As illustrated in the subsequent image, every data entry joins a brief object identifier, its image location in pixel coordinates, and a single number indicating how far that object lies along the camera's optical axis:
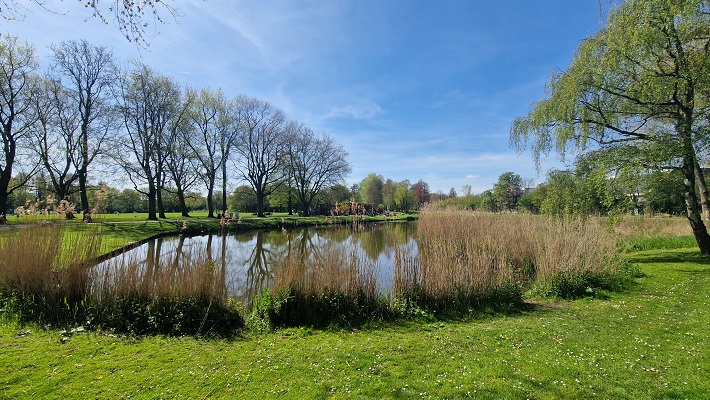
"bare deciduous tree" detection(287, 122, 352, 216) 41.31
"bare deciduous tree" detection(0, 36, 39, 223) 19.47
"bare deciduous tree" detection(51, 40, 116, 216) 23.53
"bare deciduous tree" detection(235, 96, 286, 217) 36.78
